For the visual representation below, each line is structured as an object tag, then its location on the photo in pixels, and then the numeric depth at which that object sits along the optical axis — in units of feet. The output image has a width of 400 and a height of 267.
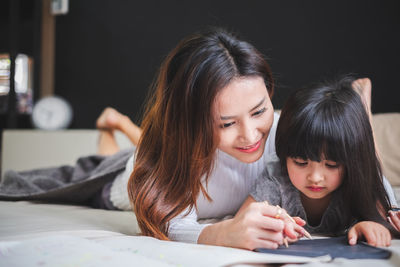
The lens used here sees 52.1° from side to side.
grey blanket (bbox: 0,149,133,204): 5.75
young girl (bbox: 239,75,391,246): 3.52
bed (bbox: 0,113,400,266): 2.45
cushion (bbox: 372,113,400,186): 6.28
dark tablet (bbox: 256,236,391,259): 2.66
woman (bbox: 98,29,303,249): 3.61
